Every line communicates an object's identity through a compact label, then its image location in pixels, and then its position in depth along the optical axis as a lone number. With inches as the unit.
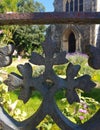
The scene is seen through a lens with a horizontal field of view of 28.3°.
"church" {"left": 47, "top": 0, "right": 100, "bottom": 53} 551.6
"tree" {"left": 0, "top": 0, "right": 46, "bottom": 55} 662.8
